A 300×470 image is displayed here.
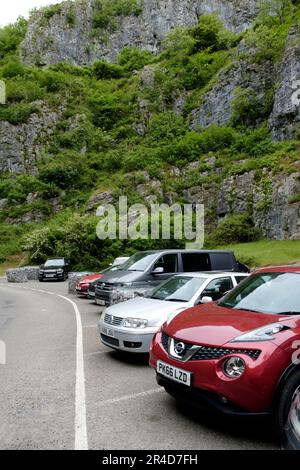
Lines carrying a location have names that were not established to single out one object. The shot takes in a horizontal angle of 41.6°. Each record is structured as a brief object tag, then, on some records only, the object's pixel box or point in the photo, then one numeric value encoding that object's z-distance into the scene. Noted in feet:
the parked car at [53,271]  84.91
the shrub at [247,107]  131.34
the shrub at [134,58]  207.92
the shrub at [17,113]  154.30
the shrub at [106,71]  205.46
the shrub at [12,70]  185.37
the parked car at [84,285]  51.79
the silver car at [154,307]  20.39
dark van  32.91
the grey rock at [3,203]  134.82
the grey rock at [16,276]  87.45
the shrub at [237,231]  97.30
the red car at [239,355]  11.61
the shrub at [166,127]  147.54
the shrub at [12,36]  238.80
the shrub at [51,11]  228.92
